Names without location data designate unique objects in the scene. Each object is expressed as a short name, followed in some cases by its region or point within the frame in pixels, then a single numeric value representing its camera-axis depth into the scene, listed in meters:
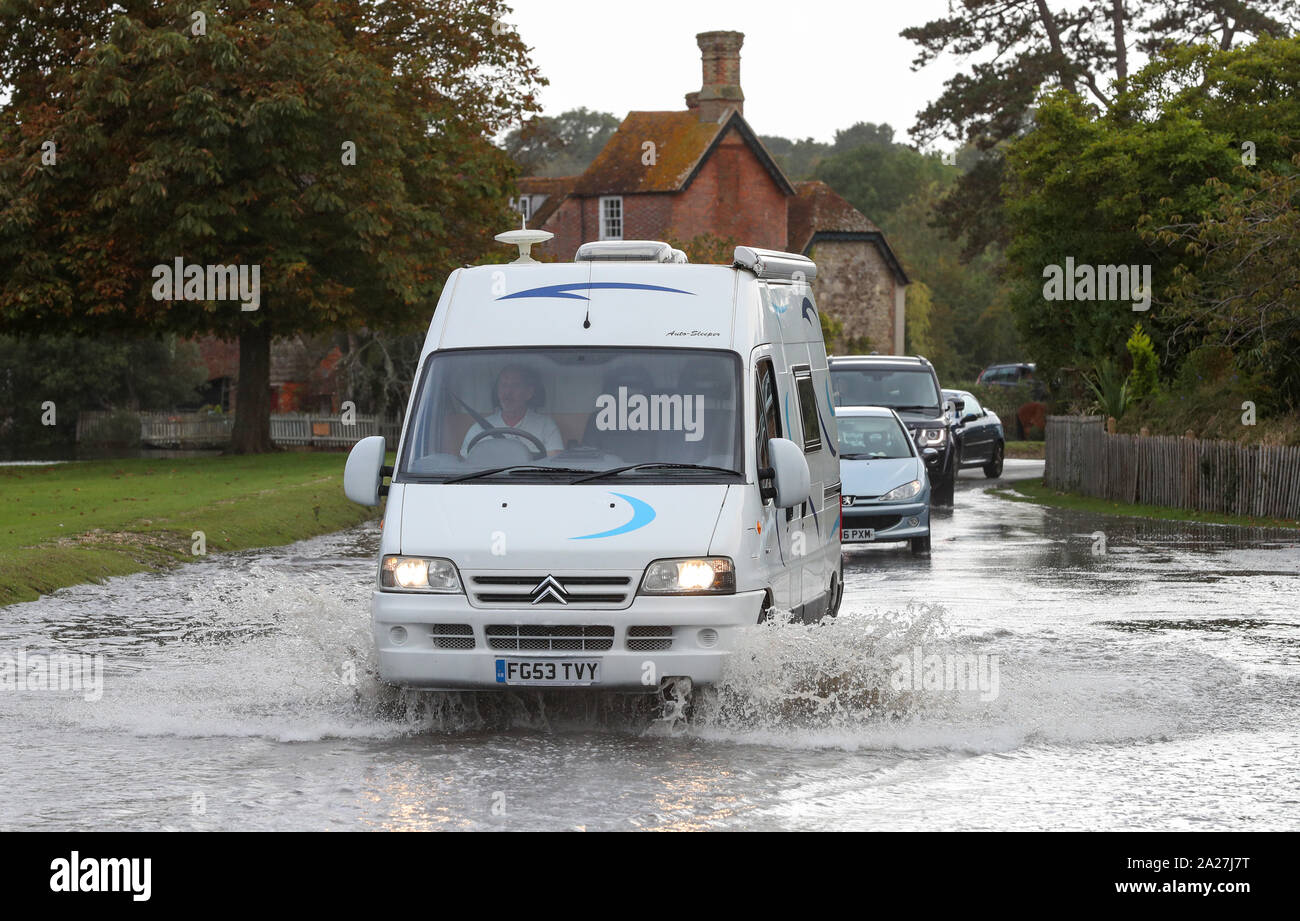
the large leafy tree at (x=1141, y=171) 36.31
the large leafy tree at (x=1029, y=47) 54.34
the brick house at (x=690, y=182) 69.56
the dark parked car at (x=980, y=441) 38.50
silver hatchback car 20.72
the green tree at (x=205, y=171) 39.31
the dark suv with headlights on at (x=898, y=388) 29.77
